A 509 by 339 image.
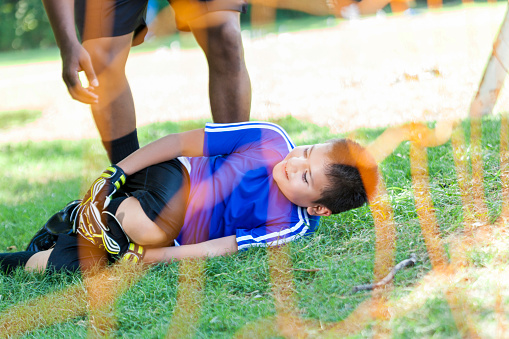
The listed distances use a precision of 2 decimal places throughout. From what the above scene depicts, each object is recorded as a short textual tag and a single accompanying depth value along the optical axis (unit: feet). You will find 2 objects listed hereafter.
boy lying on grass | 16.42
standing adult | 20.38
